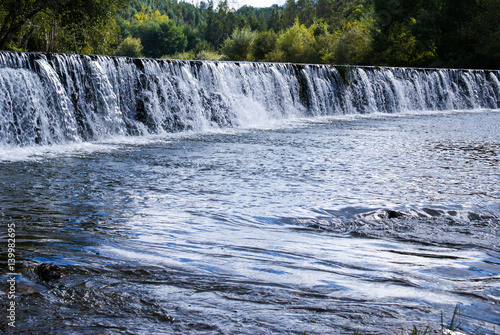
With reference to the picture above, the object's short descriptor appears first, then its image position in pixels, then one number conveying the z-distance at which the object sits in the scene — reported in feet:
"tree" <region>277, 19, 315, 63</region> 147.74
